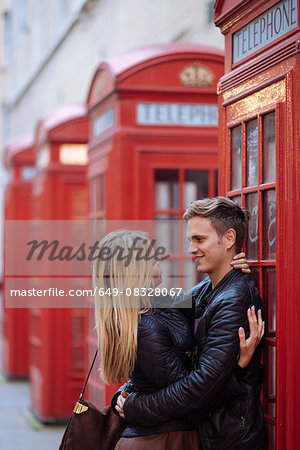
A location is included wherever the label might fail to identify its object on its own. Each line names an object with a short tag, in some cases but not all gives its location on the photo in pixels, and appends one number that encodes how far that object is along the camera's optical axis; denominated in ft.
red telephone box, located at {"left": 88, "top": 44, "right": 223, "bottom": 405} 34.43
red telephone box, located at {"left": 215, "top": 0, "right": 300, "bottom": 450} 17.98
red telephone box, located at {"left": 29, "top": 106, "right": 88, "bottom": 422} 47.12
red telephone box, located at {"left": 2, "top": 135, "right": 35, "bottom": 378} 63.18
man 17.09
